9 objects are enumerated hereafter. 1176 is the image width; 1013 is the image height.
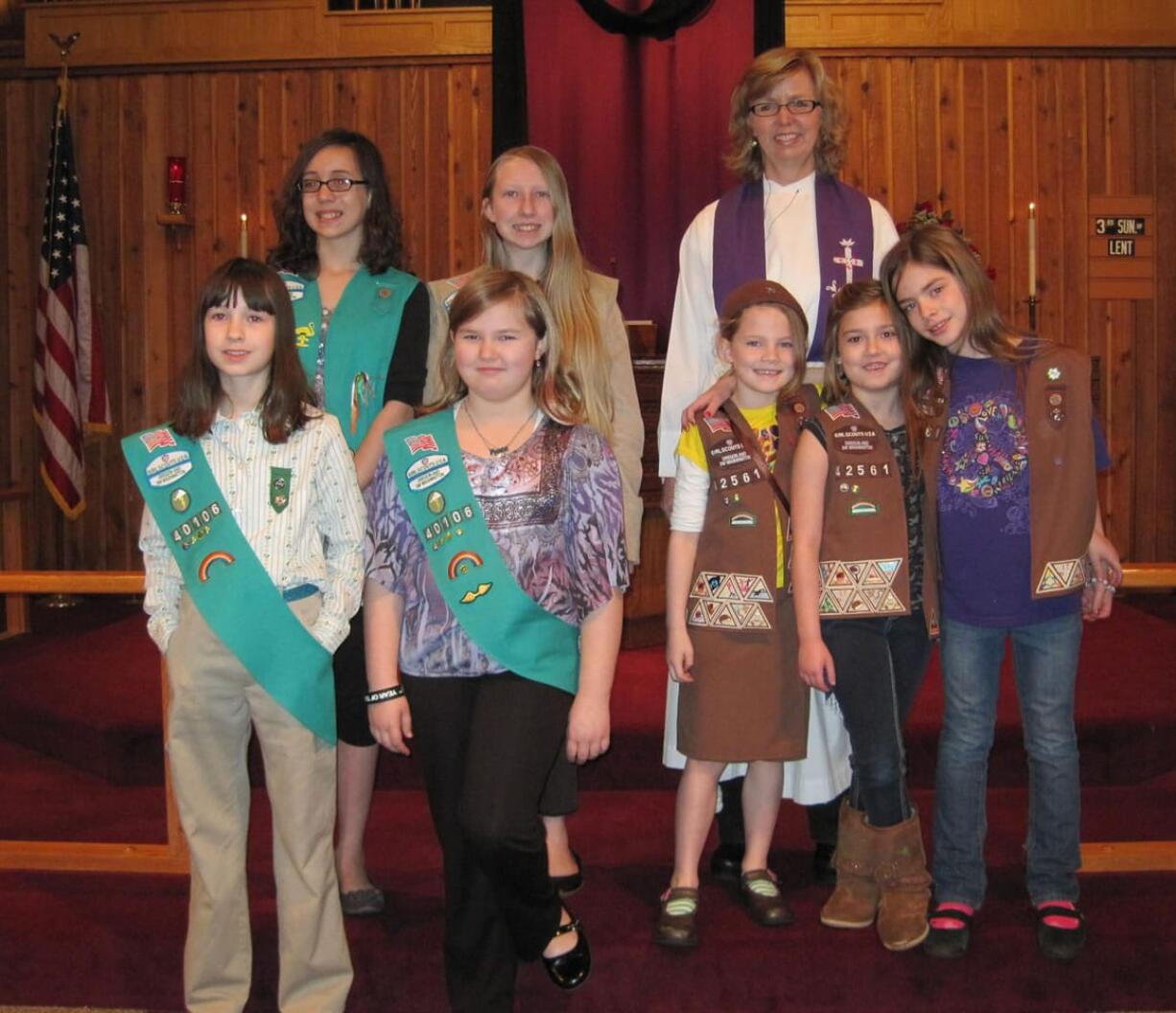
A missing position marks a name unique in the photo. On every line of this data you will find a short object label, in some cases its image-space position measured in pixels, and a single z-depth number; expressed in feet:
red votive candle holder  21.34
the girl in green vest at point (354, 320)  8.34
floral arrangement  18.44
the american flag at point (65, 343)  20.59
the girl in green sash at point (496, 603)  6.92
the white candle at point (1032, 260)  17.15
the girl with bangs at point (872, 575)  7.86
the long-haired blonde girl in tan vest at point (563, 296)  8.47
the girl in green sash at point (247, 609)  7.00
